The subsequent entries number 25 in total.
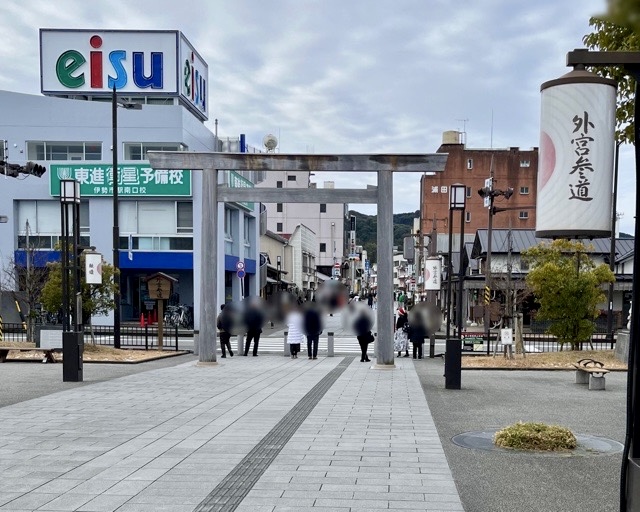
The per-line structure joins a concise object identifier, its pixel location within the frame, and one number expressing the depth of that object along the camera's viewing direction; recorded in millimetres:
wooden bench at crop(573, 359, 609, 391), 12961
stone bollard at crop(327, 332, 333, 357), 21248
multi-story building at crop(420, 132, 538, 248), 65312
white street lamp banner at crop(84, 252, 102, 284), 18203
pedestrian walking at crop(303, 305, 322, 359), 20000
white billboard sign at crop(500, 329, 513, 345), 18031
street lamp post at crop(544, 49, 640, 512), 3527
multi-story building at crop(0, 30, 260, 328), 32969
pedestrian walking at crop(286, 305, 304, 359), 20062
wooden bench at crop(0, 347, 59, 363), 17031
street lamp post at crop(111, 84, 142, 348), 19905
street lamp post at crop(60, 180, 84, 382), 12961
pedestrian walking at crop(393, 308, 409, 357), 21872
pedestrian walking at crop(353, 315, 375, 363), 18953
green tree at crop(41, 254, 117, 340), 18750
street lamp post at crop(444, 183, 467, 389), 12656
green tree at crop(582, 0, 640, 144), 6852
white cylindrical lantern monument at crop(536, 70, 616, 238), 4520
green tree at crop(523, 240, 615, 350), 18312
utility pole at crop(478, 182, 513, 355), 26344
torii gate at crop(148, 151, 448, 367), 16609
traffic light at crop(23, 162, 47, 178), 16406
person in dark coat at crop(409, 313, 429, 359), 20922
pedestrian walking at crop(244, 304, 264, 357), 20797
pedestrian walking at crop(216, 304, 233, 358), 20109
